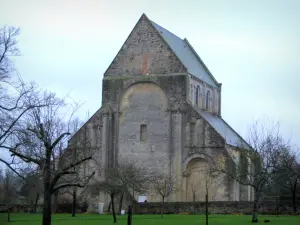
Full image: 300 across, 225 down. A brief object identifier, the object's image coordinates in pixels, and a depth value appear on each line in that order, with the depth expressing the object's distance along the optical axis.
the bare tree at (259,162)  51.91
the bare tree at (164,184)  71.05
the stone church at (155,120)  76.19
